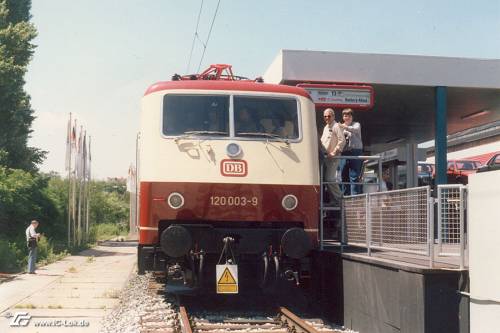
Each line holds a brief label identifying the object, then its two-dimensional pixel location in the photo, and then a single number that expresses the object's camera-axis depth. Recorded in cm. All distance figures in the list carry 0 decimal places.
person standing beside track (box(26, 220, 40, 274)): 1648
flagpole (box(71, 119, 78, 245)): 2672
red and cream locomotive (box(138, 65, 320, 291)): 852
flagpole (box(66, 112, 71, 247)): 2549
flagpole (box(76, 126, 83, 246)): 2799
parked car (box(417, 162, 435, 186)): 1995
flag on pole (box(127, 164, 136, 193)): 1093
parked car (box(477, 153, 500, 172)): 1725
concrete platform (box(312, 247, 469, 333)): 611
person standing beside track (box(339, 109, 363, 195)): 1017
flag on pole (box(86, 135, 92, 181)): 3106
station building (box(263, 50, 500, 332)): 589
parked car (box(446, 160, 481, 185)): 2406
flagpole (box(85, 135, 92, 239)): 3312
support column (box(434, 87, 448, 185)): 1406
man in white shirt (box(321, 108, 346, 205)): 992
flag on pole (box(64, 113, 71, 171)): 2550
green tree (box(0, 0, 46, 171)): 2636
